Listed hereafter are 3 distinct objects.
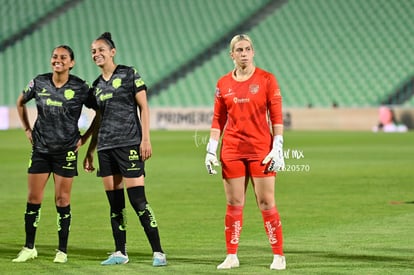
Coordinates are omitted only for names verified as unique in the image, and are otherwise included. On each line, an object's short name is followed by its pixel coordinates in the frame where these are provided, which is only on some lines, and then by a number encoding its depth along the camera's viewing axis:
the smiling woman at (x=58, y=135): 17.67
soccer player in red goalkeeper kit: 16.34
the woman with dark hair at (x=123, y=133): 17.00
